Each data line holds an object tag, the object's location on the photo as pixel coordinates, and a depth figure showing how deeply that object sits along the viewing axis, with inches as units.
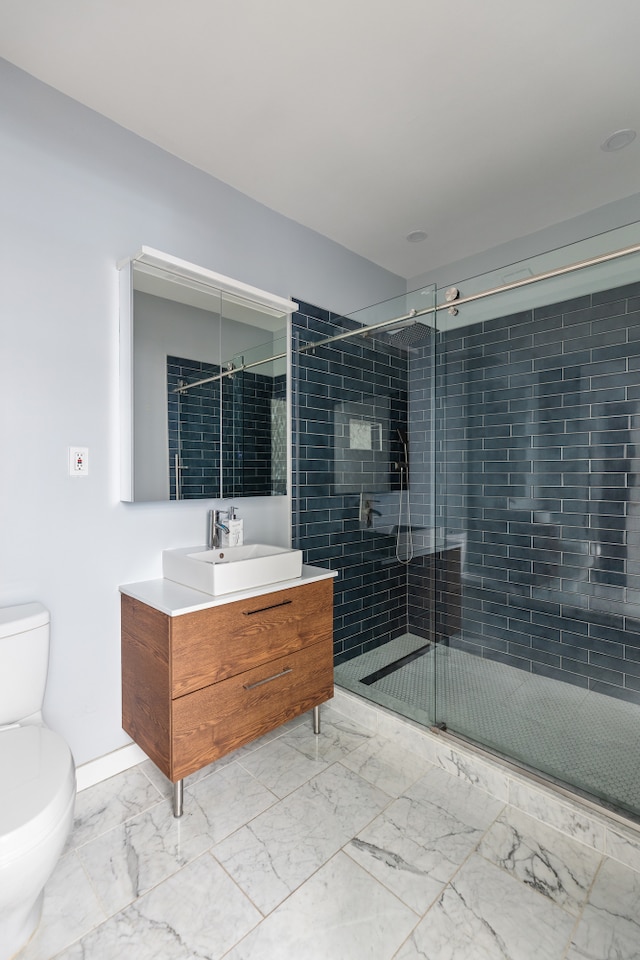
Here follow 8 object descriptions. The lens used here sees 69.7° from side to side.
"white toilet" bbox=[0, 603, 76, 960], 39.6
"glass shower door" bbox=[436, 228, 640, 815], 72.5
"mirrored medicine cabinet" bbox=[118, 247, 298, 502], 72.7
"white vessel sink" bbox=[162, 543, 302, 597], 67.6
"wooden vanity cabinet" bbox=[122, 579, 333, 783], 61.9
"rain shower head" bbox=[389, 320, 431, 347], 91.8
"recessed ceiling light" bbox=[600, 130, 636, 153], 73.5
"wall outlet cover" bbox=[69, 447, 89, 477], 68.0
